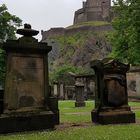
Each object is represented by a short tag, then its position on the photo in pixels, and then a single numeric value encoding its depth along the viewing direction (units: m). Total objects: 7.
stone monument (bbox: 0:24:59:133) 6.51
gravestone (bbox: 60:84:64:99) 26.89
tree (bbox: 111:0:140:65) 13.87
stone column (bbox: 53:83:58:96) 25.37
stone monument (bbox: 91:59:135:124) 7.83
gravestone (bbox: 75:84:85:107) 15.53
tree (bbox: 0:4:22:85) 22.58
